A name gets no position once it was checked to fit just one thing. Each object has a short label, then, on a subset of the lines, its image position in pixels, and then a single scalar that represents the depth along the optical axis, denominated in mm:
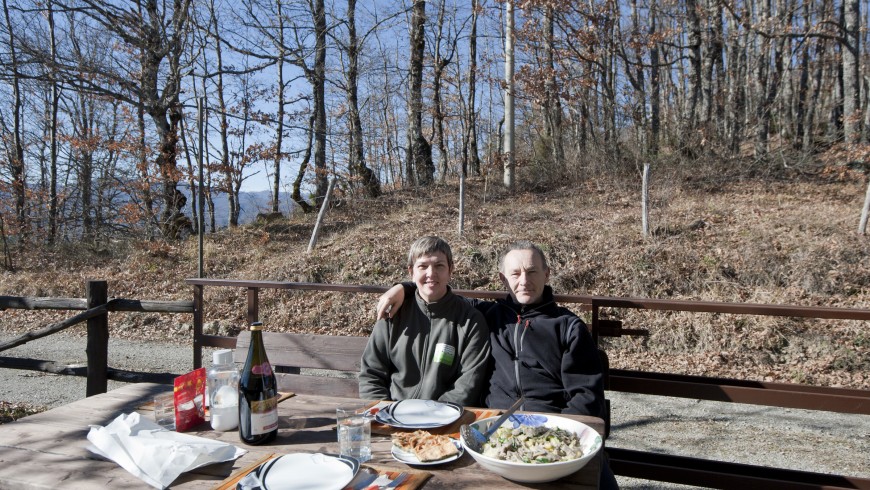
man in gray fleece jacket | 2785
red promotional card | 2090
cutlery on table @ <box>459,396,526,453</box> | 1787
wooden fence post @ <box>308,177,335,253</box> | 11250
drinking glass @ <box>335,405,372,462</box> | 1802
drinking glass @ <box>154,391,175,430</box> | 2152
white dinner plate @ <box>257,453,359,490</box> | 1563
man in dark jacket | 2609
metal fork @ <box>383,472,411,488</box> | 1573
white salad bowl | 1551
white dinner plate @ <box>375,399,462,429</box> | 2078
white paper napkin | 1679
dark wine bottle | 1921
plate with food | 1740
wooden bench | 3297
